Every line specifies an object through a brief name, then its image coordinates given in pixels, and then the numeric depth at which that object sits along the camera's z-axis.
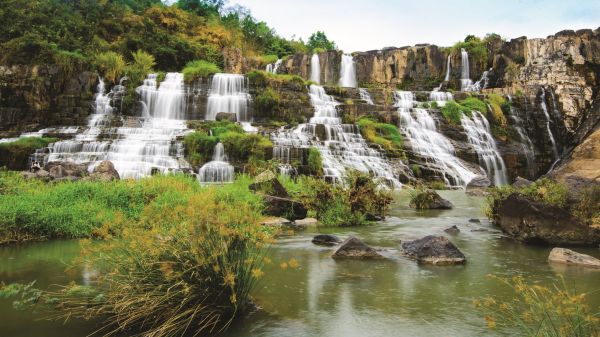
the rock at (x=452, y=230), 9.44
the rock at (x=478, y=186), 19.10
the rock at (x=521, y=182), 13.63
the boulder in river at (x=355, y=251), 6.86
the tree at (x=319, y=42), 54.67
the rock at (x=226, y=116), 25.58
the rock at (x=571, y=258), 6.30
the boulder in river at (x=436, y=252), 6.61
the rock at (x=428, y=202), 13.96
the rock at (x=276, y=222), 9.59
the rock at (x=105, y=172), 12.94
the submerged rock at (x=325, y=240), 7.98
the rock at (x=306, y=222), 10.41
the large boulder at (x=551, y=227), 7.84
